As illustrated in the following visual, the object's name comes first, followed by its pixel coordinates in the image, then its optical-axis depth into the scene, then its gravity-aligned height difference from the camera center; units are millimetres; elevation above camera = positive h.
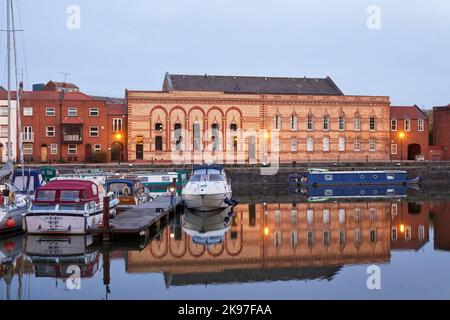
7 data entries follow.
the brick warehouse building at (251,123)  72062 +3902
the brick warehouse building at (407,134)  79562 +2477
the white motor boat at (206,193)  37938 -2323
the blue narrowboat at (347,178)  64125 -2527
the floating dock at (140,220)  26266 -3032
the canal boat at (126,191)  36281 -2111
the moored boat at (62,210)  26469 -2294
